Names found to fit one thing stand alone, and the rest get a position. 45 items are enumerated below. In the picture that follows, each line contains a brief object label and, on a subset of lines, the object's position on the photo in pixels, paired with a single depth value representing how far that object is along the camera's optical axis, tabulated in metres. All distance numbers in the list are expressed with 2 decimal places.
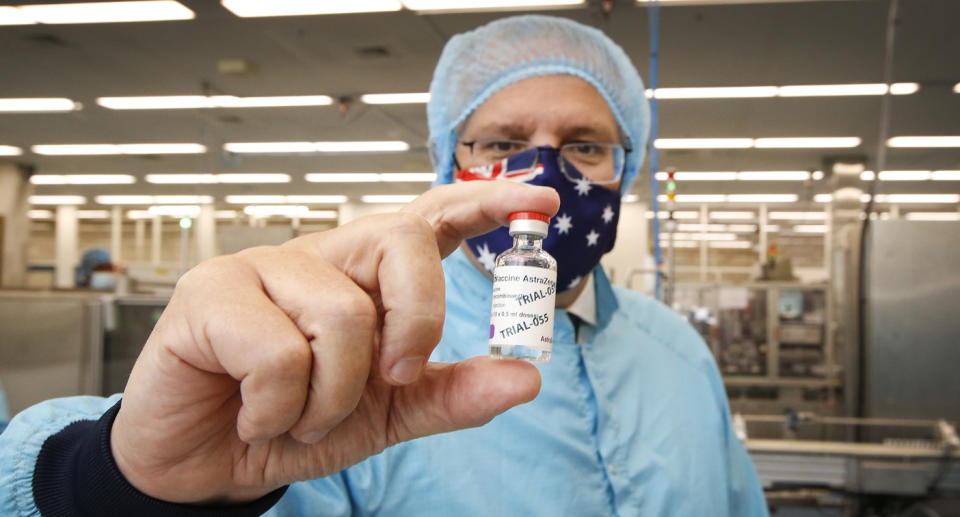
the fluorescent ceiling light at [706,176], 9.45
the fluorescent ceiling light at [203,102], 6.78
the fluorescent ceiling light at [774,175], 9.40
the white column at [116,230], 11.98
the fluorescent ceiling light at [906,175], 8.98
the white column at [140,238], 13.05
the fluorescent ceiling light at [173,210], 11.34
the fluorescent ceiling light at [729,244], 12.78
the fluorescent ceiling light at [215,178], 10.05
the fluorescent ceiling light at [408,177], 9.76
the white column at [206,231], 11.33
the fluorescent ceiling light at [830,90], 6.05
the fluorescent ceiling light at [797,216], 11.33
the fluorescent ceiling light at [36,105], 6.85
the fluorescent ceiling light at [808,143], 7.77
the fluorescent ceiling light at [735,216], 11.41
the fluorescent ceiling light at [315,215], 6.08
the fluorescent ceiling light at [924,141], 7.47
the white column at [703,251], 9.53
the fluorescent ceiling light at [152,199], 12.20
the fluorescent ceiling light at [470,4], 4.47
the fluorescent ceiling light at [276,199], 11.75
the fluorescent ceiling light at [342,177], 10.02
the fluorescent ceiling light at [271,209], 8.05
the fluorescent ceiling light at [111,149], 8.60
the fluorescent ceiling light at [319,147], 8.30
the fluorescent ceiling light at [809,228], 12.09
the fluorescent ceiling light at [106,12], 4.70
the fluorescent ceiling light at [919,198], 10.19
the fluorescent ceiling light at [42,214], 13.20
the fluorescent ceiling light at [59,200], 11.97
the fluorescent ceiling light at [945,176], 8.89
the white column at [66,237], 12.41
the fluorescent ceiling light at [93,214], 13.53
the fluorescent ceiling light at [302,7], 4.62
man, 0.53
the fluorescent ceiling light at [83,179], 10.35
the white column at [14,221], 9.01
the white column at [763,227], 9.93
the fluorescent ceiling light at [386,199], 11.44
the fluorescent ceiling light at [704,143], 7.88
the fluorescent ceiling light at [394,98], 6.58
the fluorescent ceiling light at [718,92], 6.23
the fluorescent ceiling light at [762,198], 10.94
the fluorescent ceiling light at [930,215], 10.96
